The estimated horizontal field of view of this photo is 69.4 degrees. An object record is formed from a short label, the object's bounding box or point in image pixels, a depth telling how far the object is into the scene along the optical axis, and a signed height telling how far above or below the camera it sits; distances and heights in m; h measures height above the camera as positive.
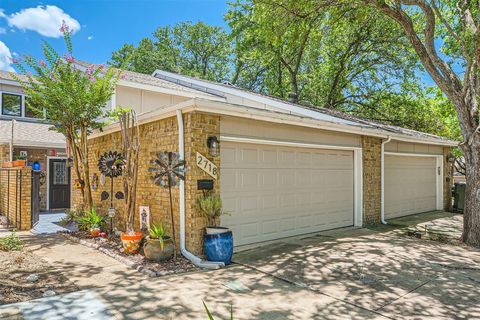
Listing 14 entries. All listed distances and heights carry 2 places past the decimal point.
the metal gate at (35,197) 9.28 -1.03
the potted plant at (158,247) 5.82 -1.47
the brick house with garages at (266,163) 6.08 -0.06
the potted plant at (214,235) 5.78 -1.26
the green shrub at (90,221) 8.30 -1.49
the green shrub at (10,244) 6.66 -1.65
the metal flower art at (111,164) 8.22 -0.10
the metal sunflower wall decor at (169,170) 6.10 -0.18
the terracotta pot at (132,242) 6.34 -1.50
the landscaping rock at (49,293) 4.39 -1.71
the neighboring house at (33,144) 11.88 +0.54
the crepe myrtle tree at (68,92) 8.07 +1.61
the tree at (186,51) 29.69 +9.61
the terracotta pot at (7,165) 9.87 -0.15
